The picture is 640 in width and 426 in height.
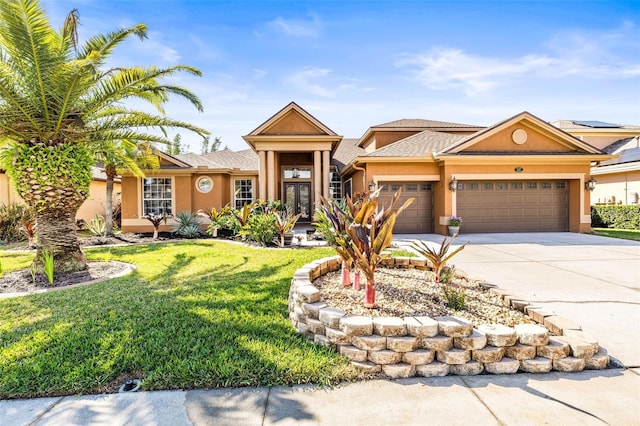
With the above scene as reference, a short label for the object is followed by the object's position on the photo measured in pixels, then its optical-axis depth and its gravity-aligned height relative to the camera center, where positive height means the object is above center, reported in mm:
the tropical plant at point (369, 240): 3803 -354
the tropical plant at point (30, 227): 11094 -480
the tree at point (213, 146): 53509 +11309
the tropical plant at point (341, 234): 4345 -333
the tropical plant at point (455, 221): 12539 -407
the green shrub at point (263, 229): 10555 -569
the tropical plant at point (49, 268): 5902 -1014
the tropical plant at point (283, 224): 10555 -417
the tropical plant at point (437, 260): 4875 -757
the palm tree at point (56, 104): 5762 +2233
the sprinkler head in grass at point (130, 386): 2756 -1523
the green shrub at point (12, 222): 12812 -353
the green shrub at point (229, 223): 12399 -444
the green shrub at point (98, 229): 13359 -682
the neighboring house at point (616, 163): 16812 +2537
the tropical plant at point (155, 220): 13026 -330
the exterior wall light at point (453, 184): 12935 +1082
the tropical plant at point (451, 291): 3899 -1078
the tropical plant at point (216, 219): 13048 -288
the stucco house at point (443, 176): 13195 +1525
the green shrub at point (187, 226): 13445 -588
